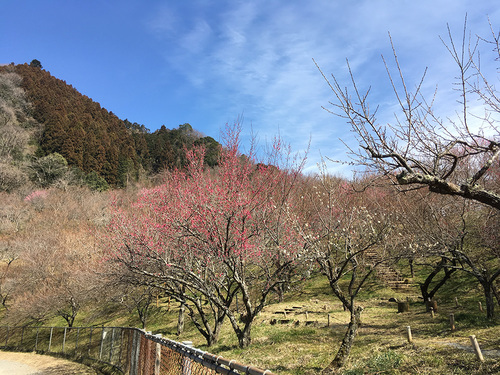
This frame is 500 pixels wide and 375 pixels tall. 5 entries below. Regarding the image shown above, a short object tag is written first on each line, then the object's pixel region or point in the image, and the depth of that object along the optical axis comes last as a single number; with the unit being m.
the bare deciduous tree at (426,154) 4.31
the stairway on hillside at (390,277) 21.73
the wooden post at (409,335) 8.82
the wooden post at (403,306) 14.89
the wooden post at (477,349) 6.74
